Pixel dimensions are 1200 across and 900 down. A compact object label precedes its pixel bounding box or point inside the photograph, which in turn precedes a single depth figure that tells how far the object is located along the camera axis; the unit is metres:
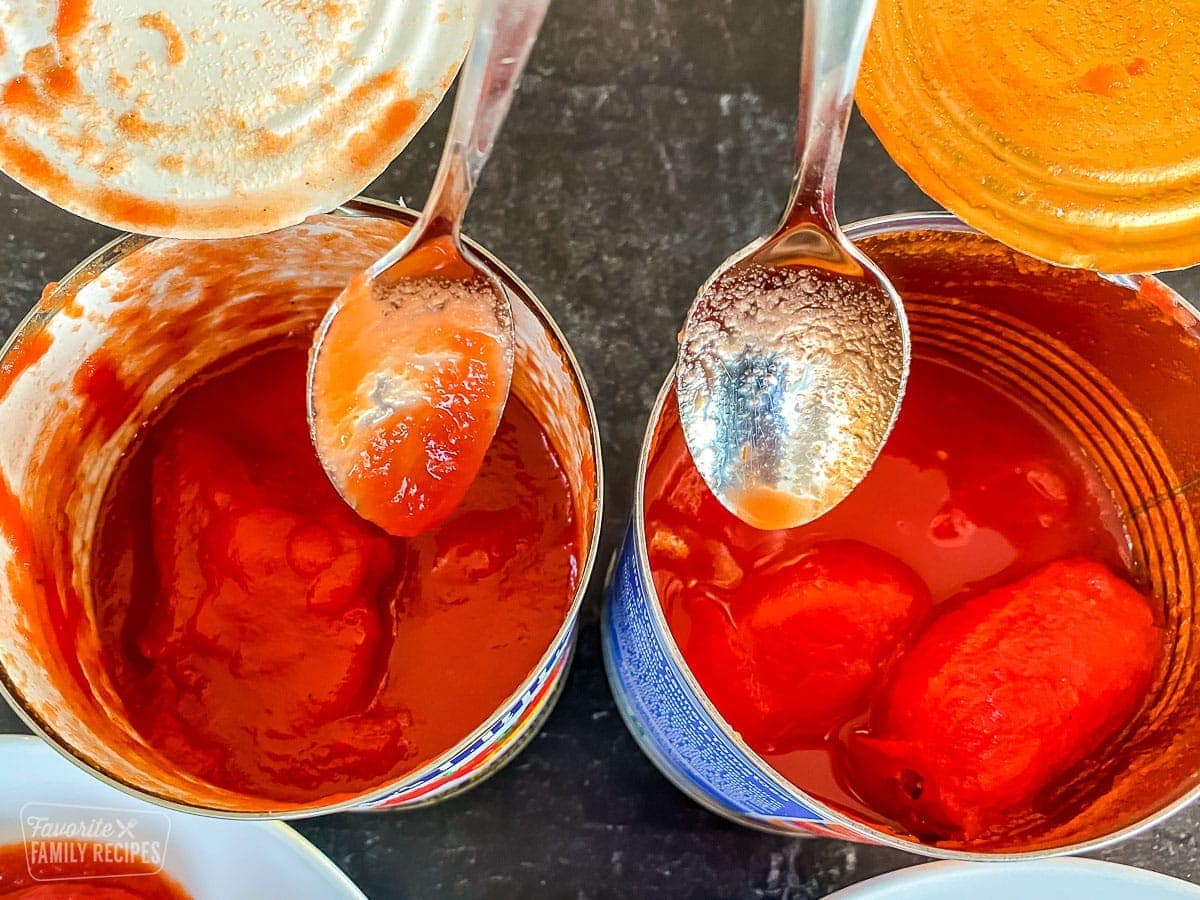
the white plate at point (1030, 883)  0.19
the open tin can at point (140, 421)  0.14
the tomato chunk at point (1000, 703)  0.17
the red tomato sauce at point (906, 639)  0.17
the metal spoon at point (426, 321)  0.15
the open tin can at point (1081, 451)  0.14
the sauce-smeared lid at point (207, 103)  0.16
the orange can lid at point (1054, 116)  0.17
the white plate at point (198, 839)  0.18
